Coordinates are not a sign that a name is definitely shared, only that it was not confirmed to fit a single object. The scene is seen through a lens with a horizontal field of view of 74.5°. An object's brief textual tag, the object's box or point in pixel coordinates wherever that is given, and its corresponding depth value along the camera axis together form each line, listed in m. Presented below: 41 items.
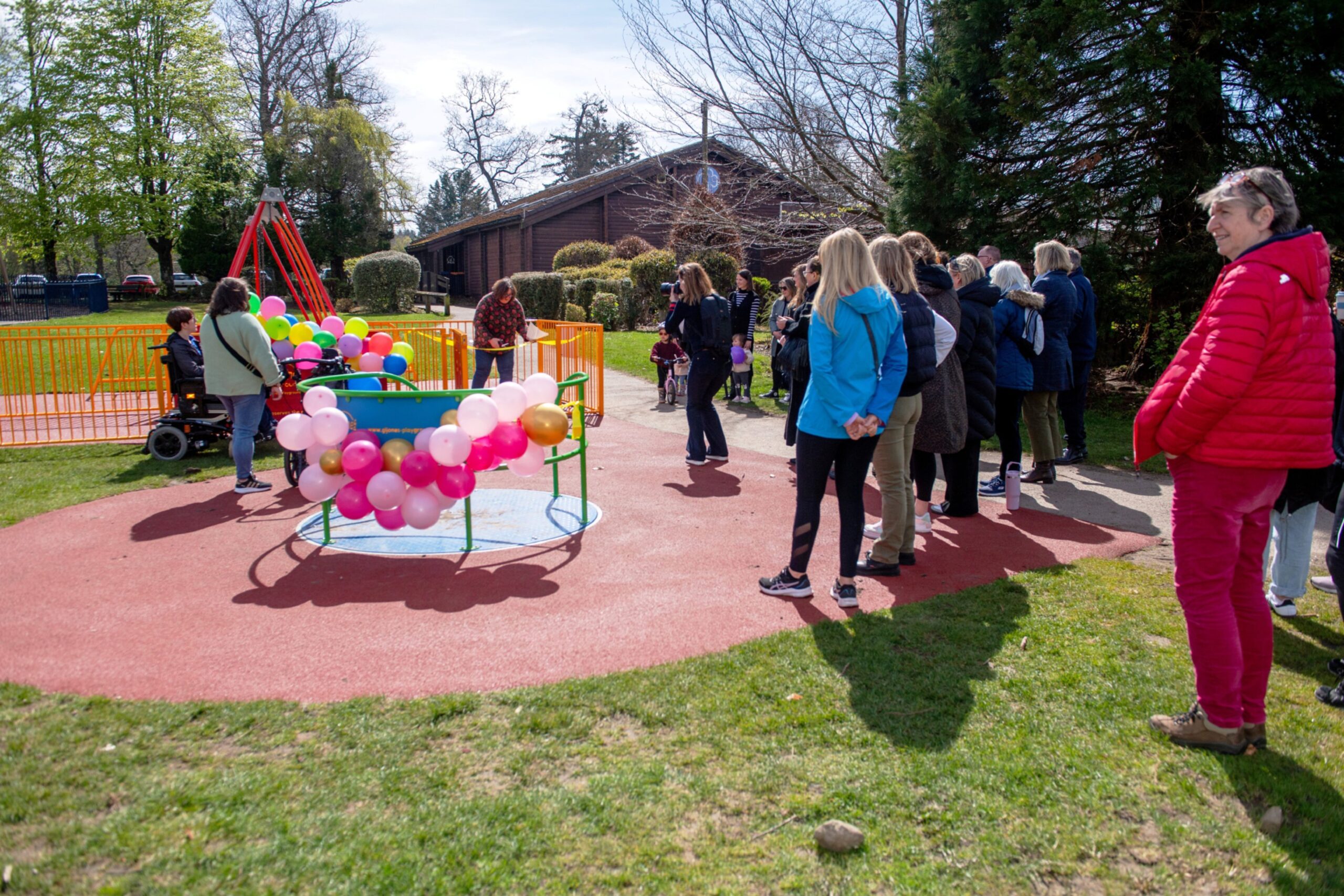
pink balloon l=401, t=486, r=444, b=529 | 5.52
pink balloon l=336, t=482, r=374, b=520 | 5.60
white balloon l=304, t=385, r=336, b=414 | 5.82
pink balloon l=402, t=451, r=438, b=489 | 5.51
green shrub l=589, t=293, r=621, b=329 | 23.14
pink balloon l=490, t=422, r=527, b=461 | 5.80
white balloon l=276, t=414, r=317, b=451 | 5.59
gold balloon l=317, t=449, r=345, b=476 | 5.72
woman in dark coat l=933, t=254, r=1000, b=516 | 6.48
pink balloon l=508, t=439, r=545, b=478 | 5.97
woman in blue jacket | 4.50
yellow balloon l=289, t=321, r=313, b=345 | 9.75
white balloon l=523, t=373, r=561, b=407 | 5.98
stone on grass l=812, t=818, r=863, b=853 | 2.80
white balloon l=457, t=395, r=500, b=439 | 5.51
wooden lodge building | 29.06
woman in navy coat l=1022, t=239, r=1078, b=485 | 7.86
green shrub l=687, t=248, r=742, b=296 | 23.17
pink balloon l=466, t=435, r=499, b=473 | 5.75
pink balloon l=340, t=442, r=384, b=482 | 5.51
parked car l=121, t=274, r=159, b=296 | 37.88
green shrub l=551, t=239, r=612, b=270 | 28.56
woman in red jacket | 3.09
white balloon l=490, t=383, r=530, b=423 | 5.72
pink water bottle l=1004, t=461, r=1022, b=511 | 7.00
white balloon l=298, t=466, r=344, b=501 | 5.82
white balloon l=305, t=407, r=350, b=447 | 5.57
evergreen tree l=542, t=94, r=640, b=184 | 61.69
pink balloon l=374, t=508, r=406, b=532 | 5.61
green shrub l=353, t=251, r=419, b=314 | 30.48
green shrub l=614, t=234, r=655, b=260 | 28.34
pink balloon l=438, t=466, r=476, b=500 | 5.58
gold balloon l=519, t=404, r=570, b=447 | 5.80
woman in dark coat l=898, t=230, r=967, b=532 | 6.00
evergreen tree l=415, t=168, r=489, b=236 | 72.44
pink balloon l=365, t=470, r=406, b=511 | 5.43
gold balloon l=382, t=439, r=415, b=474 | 5.58
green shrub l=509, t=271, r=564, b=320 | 24.67
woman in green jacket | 7.37
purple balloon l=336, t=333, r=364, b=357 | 9.69
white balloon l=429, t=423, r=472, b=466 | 5.43
